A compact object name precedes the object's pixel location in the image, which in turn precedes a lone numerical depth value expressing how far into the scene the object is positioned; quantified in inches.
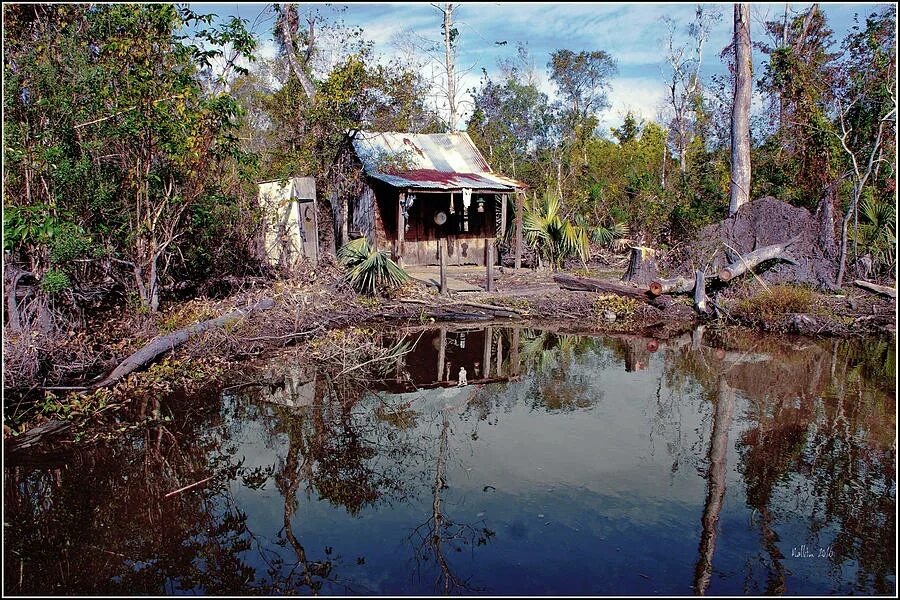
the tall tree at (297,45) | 709.5
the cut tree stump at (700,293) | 510.6
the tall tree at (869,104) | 550.9
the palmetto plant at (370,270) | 516.7
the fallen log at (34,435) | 255.9
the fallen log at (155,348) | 315.3
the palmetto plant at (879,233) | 537.6
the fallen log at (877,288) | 466.3
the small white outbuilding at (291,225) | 557.9
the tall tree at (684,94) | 1524.4
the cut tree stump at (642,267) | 562.9
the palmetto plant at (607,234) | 804.0
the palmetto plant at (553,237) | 700.7
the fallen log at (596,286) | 530.9
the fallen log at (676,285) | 529.3
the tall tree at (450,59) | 1080.2
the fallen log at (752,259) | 532.3
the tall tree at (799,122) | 631.8
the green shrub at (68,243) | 307.7
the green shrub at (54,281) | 313.1
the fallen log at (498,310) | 524.4
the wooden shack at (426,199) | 684.7
